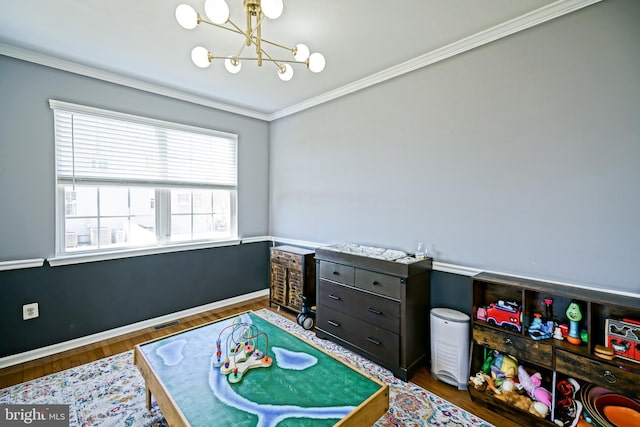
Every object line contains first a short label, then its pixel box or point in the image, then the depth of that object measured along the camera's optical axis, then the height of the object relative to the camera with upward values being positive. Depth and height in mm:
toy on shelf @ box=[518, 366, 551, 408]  1796 -1136
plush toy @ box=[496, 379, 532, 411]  1838 -1213
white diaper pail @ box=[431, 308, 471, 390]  2170 -1057
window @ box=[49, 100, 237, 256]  2742 +283
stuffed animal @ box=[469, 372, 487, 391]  2014 -1215
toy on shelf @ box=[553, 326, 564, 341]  1792 -769
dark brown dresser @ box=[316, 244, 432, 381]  2303 -862
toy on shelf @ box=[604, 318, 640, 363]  1526 -687
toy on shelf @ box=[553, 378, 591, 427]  1670 -1164
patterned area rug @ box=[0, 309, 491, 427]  1859 -1361
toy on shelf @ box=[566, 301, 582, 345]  1729 -663
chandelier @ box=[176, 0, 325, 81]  1245 +892
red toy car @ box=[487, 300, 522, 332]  1926 -716
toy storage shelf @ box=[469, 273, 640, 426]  1542 -775
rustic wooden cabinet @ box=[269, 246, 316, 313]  3412 -842
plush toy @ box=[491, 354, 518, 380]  1968 -1091
